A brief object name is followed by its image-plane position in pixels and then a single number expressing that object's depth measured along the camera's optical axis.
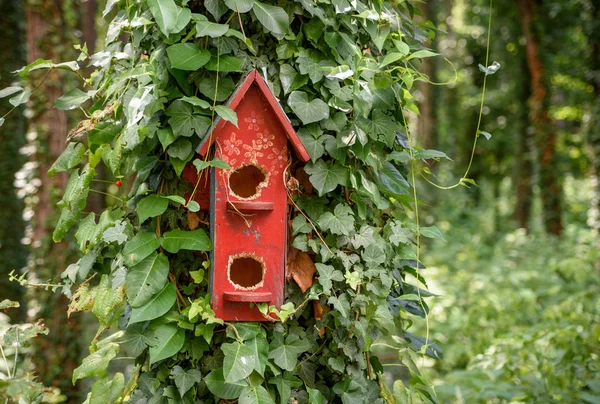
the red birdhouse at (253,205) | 1.96
